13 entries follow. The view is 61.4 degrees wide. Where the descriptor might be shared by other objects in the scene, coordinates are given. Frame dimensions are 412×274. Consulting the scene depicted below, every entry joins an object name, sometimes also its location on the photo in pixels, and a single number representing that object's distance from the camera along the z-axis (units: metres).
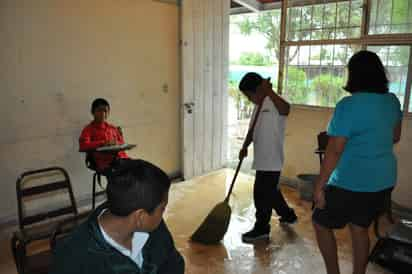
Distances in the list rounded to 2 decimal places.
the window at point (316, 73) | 3.52
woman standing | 1.63
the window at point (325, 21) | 3.38
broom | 2.69
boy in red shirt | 2.91
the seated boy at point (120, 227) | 0.87
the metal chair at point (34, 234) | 1.56
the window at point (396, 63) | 3.13
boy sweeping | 2.51
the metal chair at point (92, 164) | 2.92
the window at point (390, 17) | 3.07
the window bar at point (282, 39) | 3.81
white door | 3.90
